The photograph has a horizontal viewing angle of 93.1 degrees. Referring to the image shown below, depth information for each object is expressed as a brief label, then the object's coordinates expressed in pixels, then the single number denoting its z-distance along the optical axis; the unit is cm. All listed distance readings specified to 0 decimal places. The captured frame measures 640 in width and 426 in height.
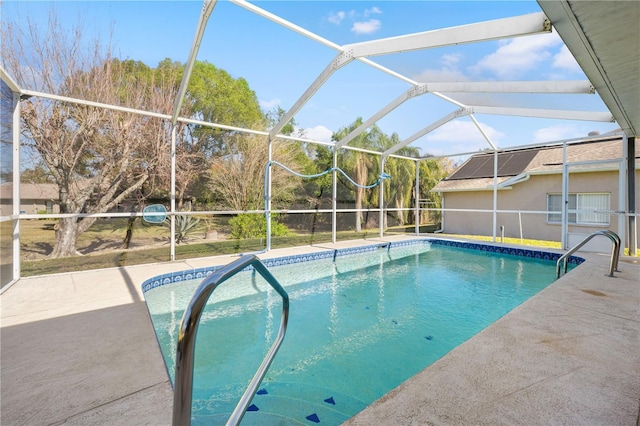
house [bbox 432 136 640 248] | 881
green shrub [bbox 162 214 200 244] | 765
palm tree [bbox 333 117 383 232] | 1161
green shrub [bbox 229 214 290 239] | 840
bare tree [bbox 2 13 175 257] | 576
